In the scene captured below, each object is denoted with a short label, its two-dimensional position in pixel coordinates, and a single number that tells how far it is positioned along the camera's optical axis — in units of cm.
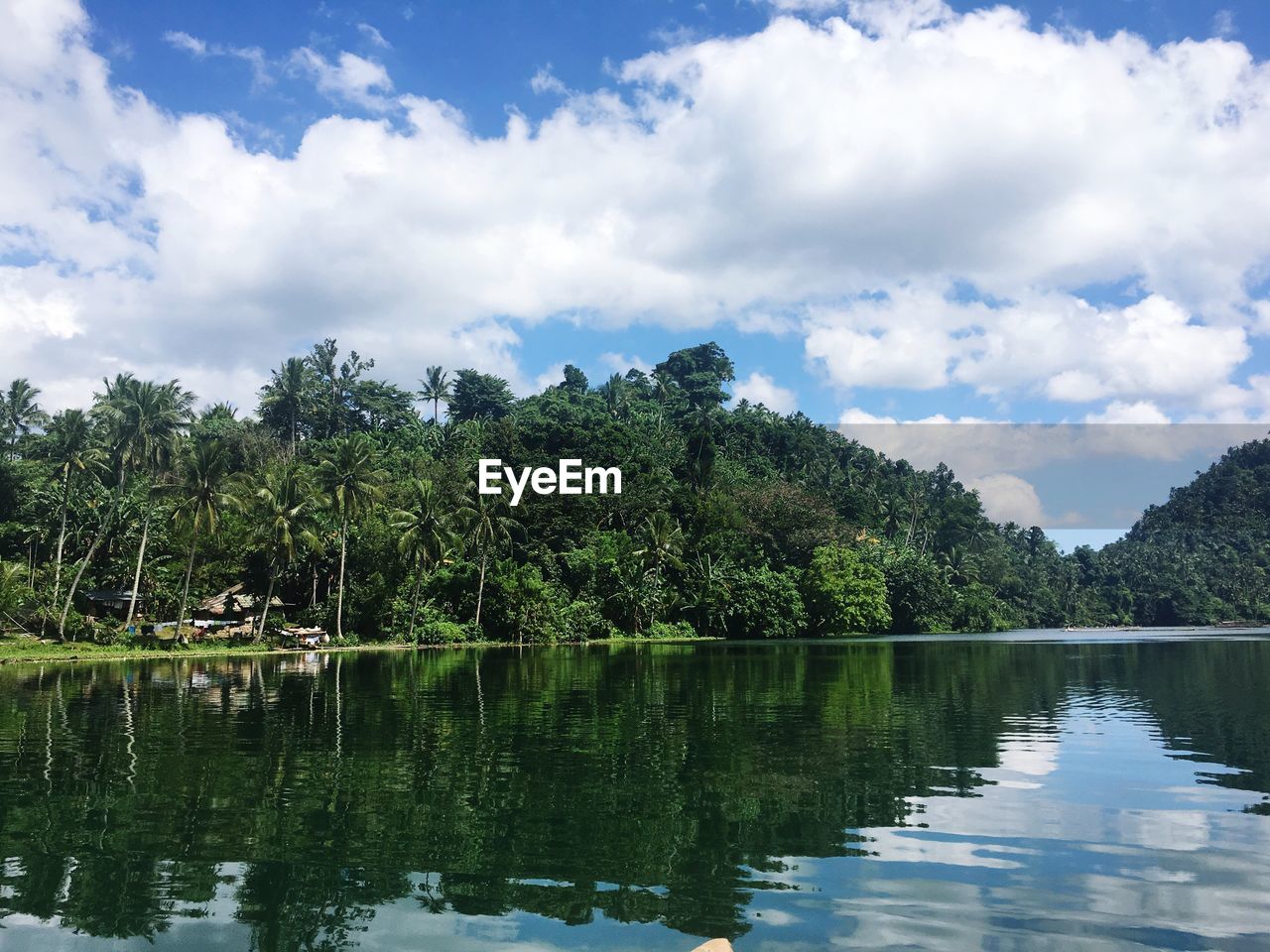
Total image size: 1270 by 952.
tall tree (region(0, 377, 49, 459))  9288
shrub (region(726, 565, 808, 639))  9494
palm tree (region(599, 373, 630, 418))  13400
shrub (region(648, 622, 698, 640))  9106
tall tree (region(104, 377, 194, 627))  6419
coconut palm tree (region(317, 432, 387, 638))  7131
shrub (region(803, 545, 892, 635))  9781
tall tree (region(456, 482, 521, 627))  7969
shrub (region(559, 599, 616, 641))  8562
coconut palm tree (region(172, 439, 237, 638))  6212
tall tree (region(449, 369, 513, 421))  14250
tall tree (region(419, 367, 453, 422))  13250
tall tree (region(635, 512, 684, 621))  9175
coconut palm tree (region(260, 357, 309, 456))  11538
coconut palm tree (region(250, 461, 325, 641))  6569
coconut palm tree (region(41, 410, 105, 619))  6359
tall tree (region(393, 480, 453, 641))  7394
